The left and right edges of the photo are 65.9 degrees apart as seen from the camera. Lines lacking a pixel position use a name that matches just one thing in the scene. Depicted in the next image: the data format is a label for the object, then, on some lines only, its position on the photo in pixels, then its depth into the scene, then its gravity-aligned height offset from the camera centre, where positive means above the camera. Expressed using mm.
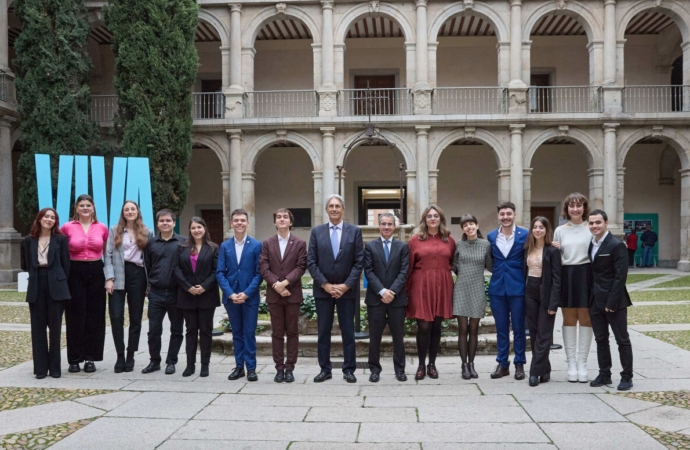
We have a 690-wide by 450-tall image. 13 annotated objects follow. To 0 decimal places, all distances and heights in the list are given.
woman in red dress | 5344 -641
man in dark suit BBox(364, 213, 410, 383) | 5363 -699
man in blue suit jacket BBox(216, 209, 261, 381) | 5480 -664
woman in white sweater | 5133 -593
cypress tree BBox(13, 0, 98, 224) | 15273 +3993
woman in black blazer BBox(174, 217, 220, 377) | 5566 -746
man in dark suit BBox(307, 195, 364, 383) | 5320 -534
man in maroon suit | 5367 -672
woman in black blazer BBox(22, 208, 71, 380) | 5527 -673
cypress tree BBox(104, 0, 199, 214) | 15406 +4217
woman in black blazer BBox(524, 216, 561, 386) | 5094 -695
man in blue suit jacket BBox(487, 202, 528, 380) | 5348 -700
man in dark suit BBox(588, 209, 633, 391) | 4930 -746
